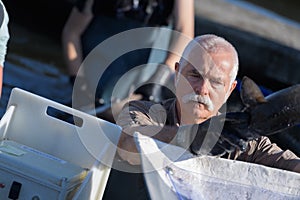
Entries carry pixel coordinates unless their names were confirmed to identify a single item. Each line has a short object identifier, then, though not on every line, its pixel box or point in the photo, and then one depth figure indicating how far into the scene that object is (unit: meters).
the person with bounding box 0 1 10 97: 5.07
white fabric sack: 4.11
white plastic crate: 4.55
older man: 4.55
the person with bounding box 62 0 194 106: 8.31
